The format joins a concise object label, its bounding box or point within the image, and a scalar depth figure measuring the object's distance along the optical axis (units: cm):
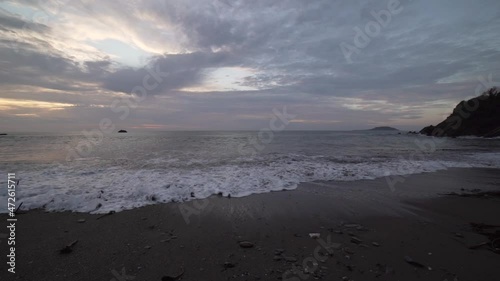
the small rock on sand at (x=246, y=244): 429
